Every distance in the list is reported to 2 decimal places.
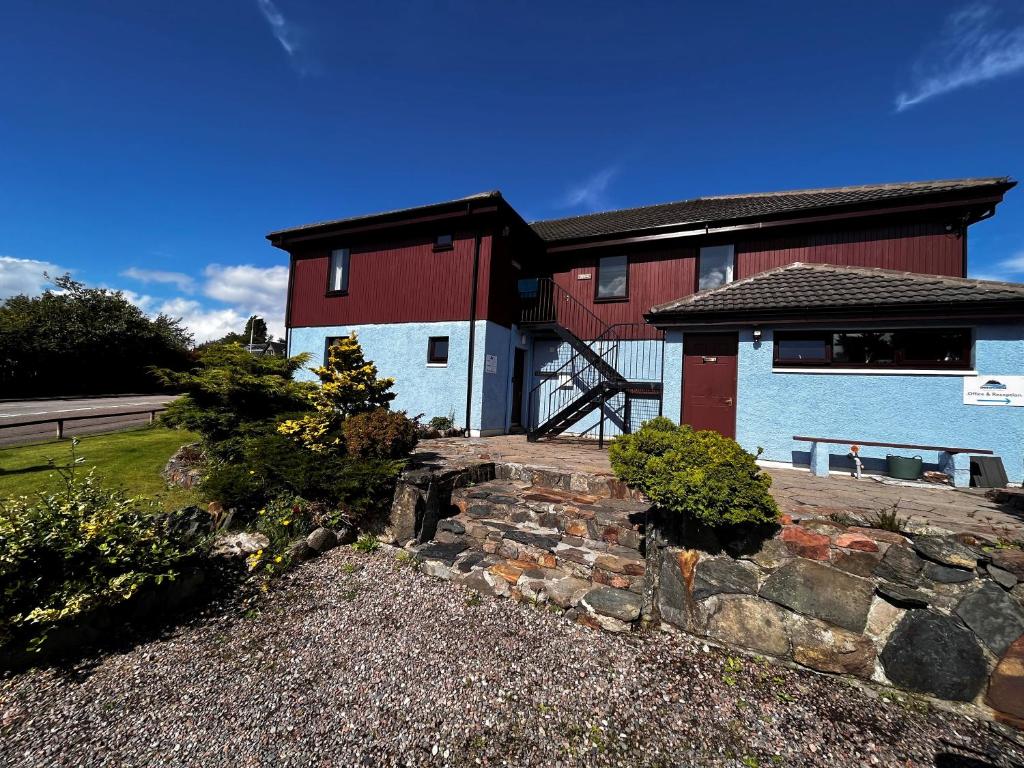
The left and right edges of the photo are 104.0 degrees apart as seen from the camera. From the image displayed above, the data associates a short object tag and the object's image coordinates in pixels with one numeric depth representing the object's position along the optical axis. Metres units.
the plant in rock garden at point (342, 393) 5.95
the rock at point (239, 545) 4.27
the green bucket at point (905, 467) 6.08
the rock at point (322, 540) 4.73
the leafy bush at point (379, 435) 5.56
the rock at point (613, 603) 3.54
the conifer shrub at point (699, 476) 3.32
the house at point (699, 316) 6.58
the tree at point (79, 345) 22.25
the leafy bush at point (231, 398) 6.61
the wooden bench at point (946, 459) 5.92
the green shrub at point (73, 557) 2.90
